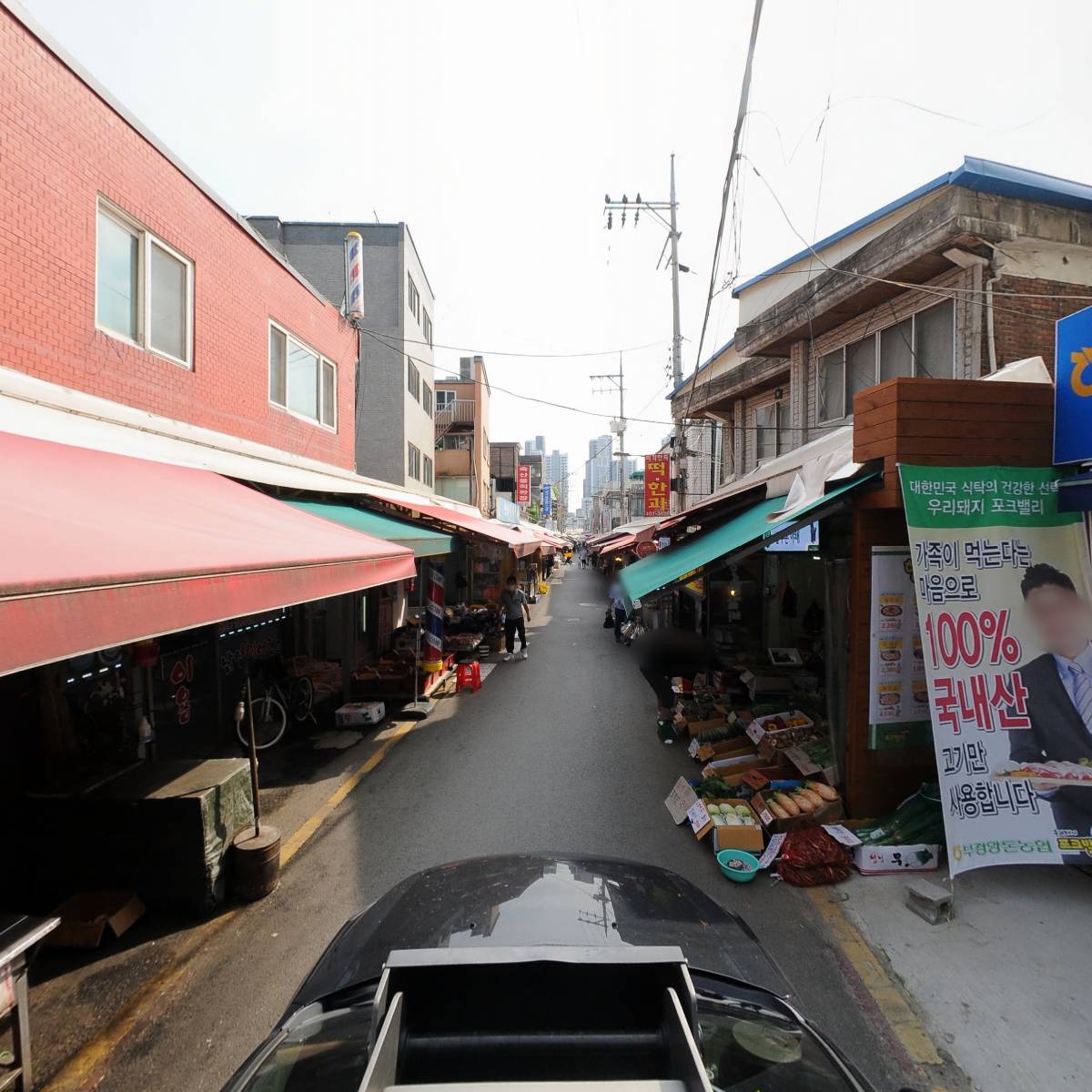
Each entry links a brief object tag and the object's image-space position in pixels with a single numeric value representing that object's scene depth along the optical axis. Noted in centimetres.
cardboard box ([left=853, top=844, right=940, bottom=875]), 486
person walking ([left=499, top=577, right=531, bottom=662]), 1523
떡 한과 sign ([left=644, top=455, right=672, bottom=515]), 2117
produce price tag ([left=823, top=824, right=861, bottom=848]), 498
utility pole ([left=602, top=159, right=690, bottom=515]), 1910
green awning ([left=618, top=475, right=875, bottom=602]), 563
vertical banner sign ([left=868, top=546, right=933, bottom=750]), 537
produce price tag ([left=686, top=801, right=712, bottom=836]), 535
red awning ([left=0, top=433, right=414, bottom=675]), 219
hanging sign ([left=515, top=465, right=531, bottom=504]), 4544
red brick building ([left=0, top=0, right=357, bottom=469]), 579
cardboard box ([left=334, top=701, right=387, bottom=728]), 901
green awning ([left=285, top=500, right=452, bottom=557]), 824
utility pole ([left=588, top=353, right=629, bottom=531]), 3249
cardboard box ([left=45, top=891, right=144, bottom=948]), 398
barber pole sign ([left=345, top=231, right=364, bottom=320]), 1327
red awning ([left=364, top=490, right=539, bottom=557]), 1052
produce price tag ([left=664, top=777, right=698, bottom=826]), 578
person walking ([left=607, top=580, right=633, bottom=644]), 1786
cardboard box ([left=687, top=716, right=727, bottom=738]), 788
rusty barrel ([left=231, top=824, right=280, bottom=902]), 457
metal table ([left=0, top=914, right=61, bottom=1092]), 287
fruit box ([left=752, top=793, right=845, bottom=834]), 526
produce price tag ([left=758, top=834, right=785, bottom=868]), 495
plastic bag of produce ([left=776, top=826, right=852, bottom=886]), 477
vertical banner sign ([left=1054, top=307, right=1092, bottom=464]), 468
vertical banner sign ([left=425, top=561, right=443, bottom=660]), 1098
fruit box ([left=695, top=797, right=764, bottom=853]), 506
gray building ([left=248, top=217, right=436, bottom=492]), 2328
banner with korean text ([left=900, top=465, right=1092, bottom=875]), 459
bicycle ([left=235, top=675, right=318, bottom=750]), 828
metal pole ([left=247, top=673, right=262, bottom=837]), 480
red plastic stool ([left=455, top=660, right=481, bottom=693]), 1142
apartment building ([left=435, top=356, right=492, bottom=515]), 3744
